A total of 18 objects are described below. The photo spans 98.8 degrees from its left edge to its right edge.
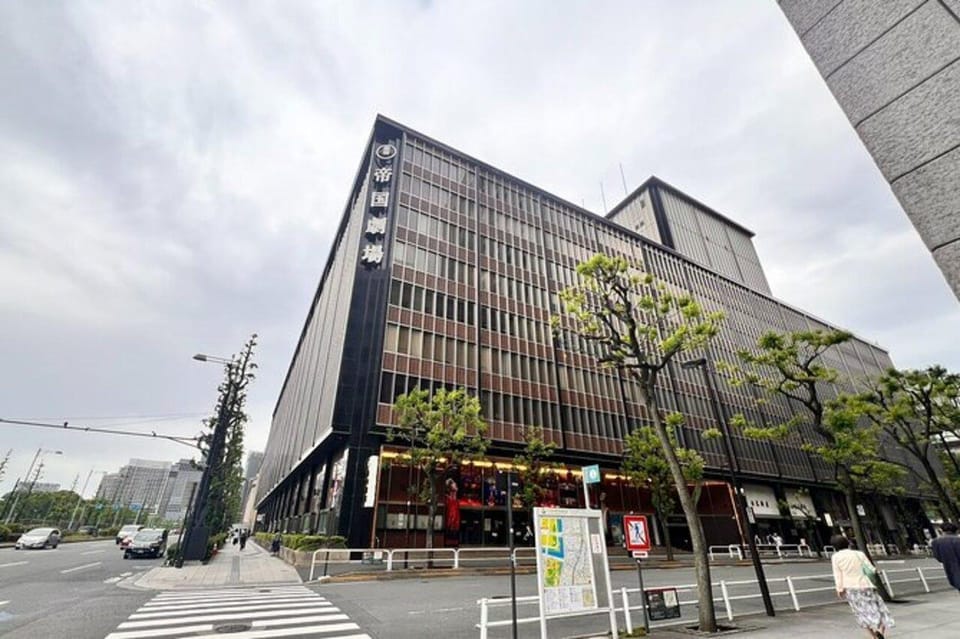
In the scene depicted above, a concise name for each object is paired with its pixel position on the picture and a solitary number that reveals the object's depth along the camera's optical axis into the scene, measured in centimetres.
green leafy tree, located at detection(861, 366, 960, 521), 1830
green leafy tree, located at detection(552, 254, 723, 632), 1082
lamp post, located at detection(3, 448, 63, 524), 4470
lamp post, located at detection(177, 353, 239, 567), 2178
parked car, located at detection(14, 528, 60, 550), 2691
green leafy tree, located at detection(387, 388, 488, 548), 2138
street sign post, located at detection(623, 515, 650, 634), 866
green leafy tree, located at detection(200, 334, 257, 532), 2490
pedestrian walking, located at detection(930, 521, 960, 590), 798
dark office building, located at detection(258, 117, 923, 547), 2602
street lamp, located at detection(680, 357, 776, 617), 1057
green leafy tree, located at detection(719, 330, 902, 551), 1545
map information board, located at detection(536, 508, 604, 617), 756
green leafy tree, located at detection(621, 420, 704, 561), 2778
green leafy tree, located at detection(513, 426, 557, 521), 2445
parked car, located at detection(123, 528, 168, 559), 2498
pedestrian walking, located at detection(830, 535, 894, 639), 667
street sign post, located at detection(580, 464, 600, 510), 1003
